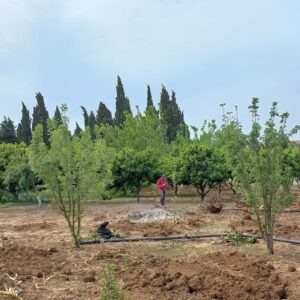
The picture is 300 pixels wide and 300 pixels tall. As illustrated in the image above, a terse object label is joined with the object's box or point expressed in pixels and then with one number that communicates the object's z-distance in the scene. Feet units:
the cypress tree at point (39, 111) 195.42
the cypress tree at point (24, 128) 192.54
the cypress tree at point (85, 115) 203.89
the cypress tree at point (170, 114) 189.26
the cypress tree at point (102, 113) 195.73
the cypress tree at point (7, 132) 175.41
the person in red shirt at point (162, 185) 73.31
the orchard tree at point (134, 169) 85.56
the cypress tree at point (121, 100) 200.39
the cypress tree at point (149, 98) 202.50
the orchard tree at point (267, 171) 33.76
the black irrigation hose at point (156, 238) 41.08
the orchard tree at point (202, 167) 82.28
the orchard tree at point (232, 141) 34.01
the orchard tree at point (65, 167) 39.19
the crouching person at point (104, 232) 42.75
